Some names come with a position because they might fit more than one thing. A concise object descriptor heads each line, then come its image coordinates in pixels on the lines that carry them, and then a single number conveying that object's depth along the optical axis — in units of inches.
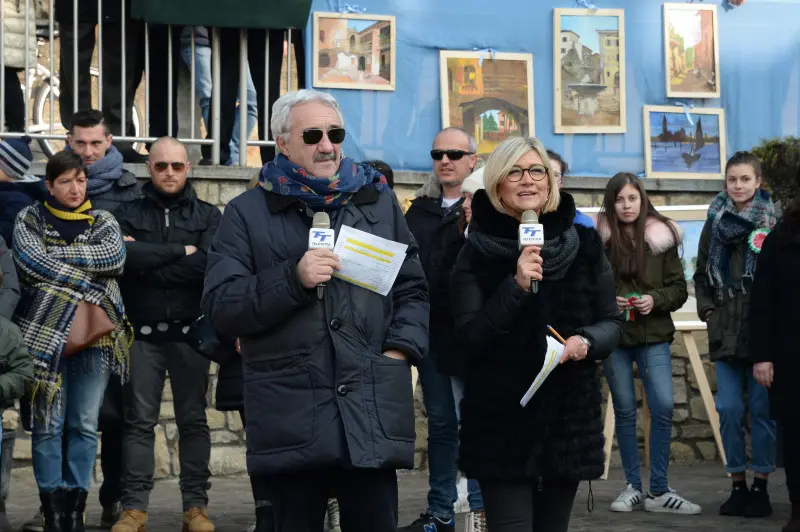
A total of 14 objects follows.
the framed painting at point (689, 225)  426.3
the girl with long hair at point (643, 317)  330.0
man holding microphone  180.7
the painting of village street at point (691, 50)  449.1
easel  397.4
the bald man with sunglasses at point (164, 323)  300.0
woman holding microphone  196.5
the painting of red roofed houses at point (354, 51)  414.9
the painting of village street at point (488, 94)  427.2
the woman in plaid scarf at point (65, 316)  284.5
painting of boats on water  446.9
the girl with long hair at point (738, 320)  327.9
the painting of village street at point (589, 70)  438.9
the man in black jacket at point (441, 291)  295.3
